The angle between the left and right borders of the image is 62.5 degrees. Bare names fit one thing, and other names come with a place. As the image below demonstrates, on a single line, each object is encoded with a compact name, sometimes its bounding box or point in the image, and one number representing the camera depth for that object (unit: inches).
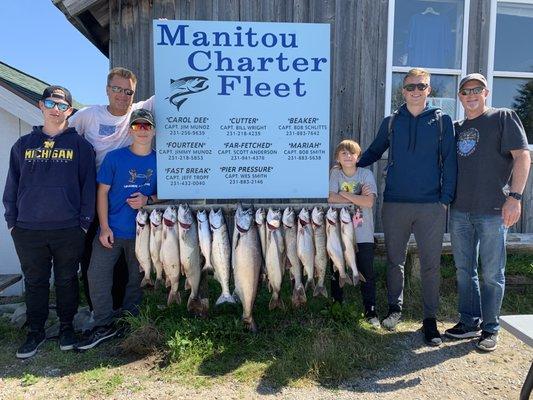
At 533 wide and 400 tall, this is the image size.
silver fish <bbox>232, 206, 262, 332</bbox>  149.5
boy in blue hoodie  148.6
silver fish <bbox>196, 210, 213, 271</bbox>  150.3
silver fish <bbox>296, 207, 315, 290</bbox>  152.2
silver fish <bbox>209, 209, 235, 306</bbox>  150.2
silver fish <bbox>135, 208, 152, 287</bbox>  151.7
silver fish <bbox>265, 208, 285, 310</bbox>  150.6
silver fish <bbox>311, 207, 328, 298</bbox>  153.6
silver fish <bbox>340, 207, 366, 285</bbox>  155.3
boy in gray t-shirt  169.8
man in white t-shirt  161.3
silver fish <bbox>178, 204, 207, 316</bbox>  150.9
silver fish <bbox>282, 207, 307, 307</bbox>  152.0
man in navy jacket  159.6
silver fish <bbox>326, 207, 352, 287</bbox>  154.4
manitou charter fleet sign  158.7
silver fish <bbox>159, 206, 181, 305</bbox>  150.7
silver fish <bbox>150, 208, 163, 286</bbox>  150.6
